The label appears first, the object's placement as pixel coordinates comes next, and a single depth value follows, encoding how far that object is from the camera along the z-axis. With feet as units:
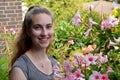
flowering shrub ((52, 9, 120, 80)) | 6.75
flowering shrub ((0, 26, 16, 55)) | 20.05
